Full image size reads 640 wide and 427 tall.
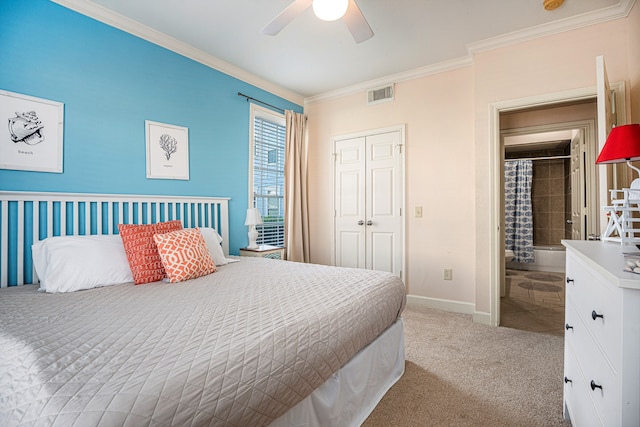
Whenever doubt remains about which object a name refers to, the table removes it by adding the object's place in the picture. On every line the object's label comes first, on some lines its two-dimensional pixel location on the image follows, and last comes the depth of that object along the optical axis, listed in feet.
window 12.45
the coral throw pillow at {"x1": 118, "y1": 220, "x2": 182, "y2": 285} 6.66
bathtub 18.34
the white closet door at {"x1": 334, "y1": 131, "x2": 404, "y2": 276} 12.37
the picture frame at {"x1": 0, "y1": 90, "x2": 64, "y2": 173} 6.57
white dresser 2.58
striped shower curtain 19.42
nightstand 10.89
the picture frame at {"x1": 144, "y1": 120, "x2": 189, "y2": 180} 8.96
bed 2.63
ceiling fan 6.15
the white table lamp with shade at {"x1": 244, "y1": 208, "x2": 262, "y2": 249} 11.14
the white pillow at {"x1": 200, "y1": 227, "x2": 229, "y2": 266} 8.39
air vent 12.44
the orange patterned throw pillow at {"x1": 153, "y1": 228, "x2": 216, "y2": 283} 6.72
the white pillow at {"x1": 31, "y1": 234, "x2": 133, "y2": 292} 6.02
